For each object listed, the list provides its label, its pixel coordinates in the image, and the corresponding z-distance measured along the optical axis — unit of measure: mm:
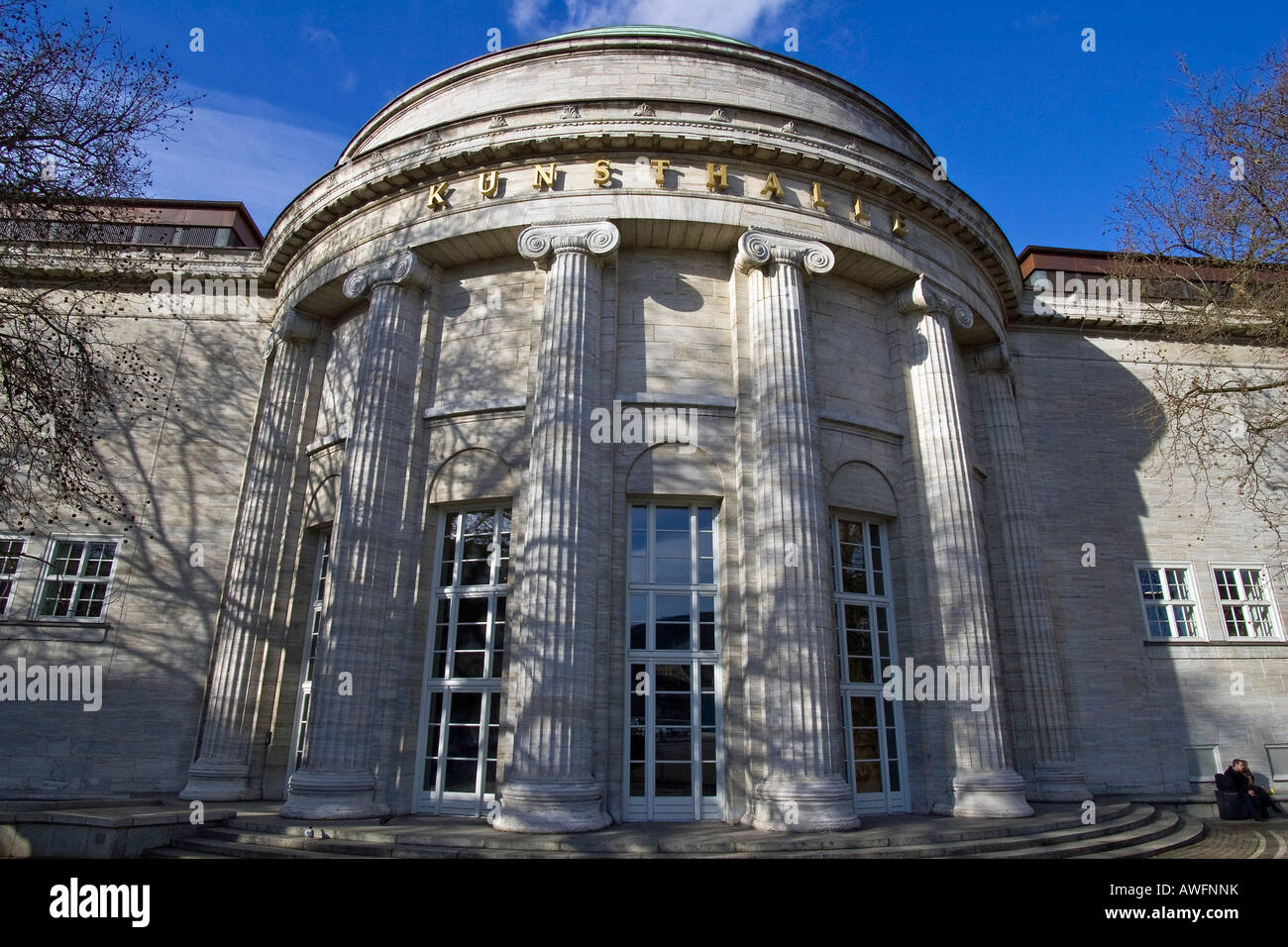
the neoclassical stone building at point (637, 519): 11906
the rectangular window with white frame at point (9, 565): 17266
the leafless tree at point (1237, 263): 12875
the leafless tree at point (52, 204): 10258
